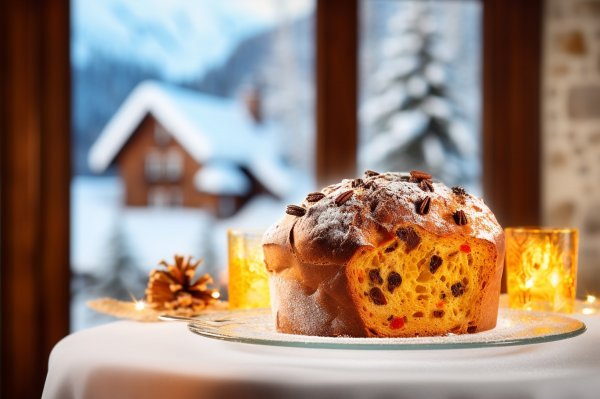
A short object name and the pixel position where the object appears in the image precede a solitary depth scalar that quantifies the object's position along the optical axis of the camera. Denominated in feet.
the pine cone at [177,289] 4.97
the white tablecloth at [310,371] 2.95
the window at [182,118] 10.39
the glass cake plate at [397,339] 3.17
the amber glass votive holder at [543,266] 4.73
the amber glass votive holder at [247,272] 4.83
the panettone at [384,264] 3.60
